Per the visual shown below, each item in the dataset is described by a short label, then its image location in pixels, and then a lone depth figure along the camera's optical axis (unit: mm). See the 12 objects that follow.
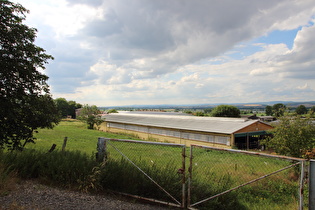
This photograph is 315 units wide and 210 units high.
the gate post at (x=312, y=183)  4062
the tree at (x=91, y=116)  47444
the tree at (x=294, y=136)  11633
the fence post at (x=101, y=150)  6273
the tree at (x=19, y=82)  6277
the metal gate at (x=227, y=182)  4543
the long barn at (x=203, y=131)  23750
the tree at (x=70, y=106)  103125
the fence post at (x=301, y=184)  4035
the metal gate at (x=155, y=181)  5211
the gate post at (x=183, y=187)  5148
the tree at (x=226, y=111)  74562
